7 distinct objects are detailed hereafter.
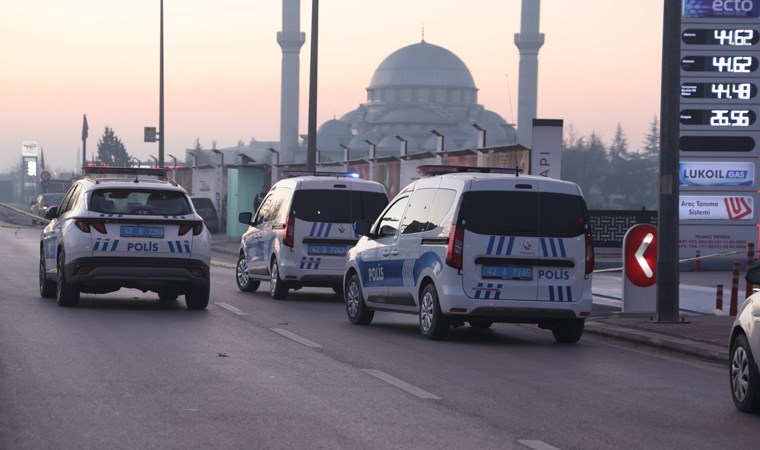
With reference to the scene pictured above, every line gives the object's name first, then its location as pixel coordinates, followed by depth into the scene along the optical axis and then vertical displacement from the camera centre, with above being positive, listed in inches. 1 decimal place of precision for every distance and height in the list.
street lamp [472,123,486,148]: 1343.5 +27.2
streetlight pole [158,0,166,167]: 2164.1 +95.9
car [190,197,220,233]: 2221.9 -77.3
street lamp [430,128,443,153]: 1539.4 +26.0
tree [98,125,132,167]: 6760.3 +61.0
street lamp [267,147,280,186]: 1947.5 -14.2
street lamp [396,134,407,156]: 1653.5 +22.0
